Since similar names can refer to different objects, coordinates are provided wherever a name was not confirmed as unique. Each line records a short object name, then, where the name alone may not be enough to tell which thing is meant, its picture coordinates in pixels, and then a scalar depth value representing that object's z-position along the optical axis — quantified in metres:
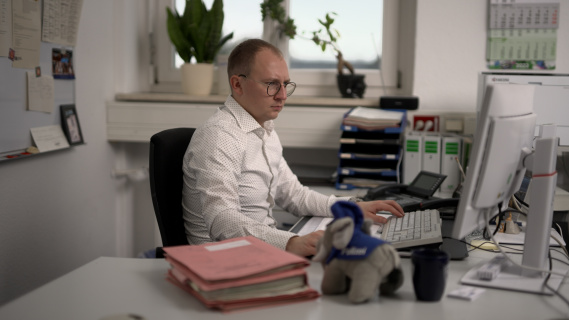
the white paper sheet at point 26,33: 2.16
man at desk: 1.65
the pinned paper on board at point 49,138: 2.34
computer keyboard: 1.52
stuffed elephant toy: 1.13
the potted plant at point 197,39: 2.94
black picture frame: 2.53
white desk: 1.10
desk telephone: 2.04
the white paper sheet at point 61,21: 2.36
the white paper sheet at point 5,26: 2.10
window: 3.17
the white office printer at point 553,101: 2.42
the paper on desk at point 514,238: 1.68
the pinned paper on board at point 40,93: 2.28
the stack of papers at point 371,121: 2.57
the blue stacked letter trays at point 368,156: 2.58
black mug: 1.15
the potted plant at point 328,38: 2.97
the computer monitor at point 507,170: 1.17
